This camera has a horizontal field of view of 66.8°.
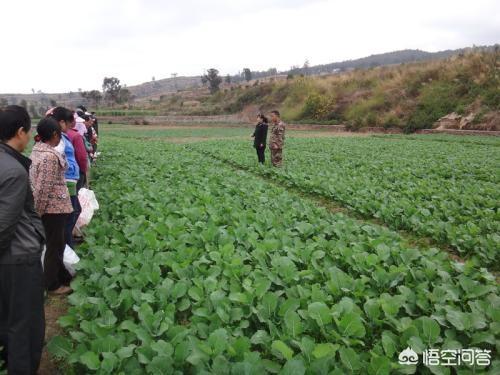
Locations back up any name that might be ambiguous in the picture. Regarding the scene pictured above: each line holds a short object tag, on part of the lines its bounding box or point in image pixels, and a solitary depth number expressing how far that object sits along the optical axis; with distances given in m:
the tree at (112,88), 88.07
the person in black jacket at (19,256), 2.32
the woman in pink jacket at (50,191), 3.45
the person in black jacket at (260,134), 11.02
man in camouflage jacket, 10.08
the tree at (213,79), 86.31
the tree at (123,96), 92.19
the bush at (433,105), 31.25
